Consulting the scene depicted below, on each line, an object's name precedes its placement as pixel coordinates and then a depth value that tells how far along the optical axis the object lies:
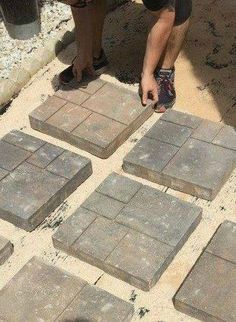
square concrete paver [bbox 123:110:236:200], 3.54
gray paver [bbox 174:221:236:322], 2.79
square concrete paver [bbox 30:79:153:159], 3.93
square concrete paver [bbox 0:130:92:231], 3.41
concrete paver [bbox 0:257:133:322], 2.82
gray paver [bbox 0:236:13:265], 3.20
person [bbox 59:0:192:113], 3.90
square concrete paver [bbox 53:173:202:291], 3.04
